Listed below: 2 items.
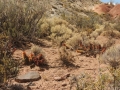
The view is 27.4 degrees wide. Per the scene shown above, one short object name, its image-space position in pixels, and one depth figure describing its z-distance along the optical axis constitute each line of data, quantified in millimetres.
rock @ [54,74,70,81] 5942
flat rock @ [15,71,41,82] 5707
